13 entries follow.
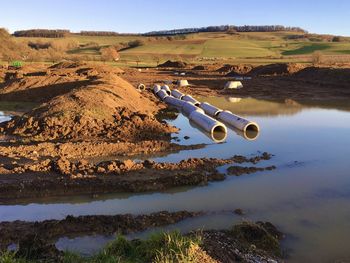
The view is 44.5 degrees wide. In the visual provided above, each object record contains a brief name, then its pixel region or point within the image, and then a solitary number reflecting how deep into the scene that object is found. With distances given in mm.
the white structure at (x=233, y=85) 36188
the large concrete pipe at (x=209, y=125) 17094
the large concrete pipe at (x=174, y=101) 24084
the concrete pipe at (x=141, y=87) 34081
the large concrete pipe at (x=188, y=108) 21453
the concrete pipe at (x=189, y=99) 24808
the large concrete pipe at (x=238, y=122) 17578
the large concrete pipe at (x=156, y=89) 31231
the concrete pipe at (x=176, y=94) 27766
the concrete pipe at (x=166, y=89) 30434
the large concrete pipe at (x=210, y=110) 21094
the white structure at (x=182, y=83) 37691
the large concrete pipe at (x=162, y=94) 27975
